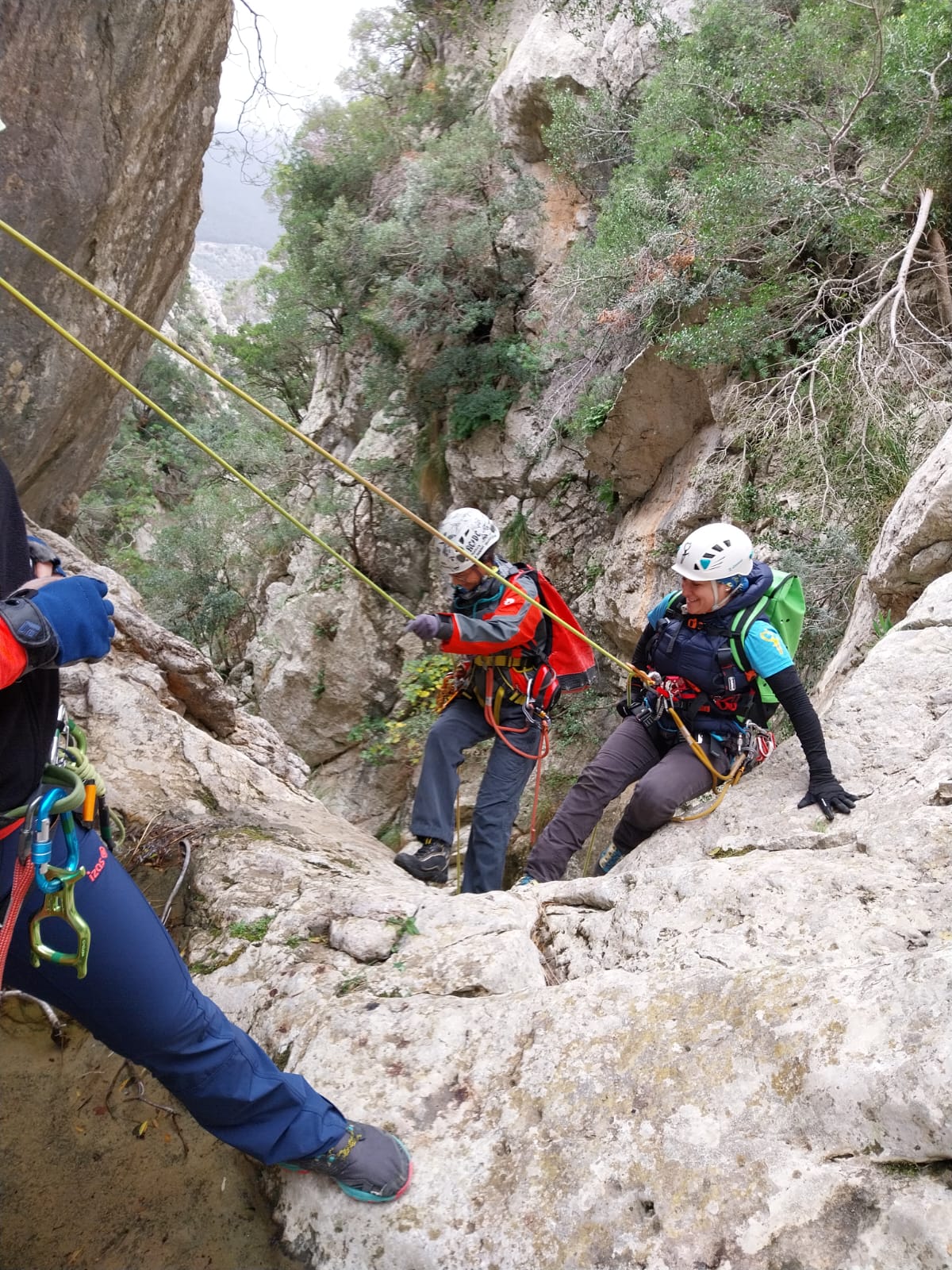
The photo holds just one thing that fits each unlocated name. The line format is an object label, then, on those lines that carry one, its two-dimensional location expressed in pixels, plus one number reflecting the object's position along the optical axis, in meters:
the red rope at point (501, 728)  4.50
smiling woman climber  3.77
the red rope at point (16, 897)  1.56
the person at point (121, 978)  1.59
